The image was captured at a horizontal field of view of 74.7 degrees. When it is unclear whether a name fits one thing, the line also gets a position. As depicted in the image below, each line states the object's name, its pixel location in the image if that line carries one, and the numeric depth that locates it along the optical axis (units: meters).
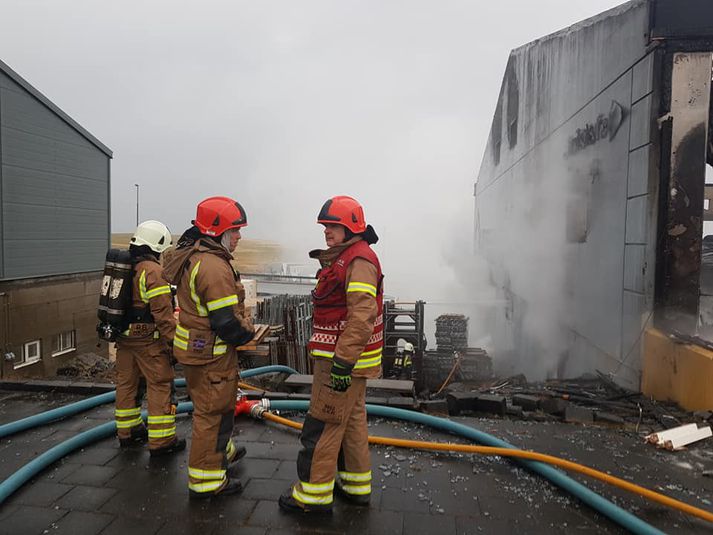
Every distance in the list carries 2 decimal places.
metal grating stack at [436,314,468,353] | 12.54
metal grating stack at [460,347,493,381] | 11.18
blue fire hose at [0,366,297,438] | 3.95
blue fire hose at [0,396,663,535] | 2.65
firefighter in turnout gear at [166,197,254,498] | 2.83
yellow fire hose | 2.68
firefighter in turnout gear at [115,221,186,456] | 3.53
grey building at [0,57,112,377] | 11.14
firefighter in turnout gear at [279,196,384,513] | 2.63
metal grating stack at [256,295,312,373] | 10.80
